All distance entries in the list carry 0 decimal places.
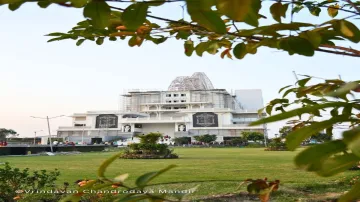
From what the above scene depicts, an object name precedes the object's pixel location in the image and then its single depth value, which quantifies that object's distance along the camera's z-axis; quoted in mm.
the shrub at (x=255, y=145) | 31217
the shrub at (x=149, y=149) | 12516
